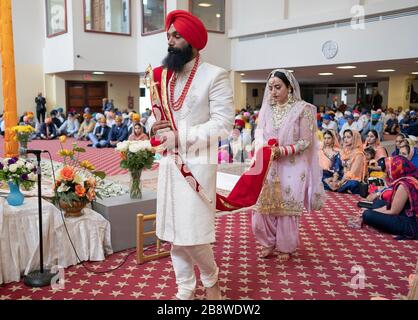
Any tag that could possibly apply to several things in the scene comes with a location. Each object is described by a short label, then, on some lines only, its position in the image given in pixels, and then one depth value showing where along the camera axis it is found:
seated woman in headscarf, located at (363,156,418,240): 3.90
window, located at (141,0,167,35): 13.41
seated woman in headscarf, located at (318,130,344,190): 6.30
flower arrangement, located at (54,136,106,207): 3.26
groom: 2.15
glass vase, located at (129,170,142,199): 3.76
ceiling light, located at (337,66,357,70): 12.09
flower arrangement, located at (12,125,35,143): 4.77
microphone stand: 2.87
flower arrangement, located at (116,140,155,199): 3.69
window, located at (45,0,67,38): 13.94
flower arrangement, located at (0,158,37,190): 3.09
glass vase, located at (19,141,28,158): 5.57
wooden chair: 3.29
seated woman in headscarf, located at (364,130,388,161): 6.55
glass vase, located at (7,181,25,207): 3.12
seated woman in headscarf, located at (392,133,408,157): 6.11
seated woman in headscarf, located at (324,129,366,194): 6.02
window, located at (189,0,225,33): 13.02
